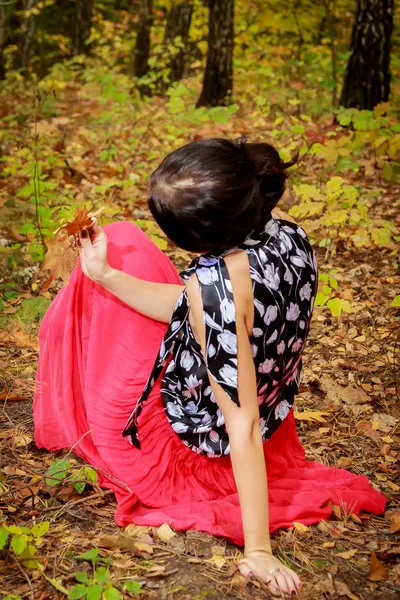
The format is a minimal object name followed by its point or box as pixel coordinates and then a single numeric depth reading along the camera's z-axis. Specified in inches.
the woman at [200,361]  71.0
